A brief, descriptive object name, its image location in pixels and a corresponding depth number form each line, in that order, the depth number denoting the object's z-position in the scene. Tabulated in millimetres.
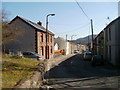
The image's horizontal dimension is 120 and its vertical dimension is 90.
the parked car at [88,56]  26070
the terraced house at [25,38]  26047
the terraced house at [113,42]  16047
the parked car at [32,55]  21681
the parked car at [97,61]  17703
